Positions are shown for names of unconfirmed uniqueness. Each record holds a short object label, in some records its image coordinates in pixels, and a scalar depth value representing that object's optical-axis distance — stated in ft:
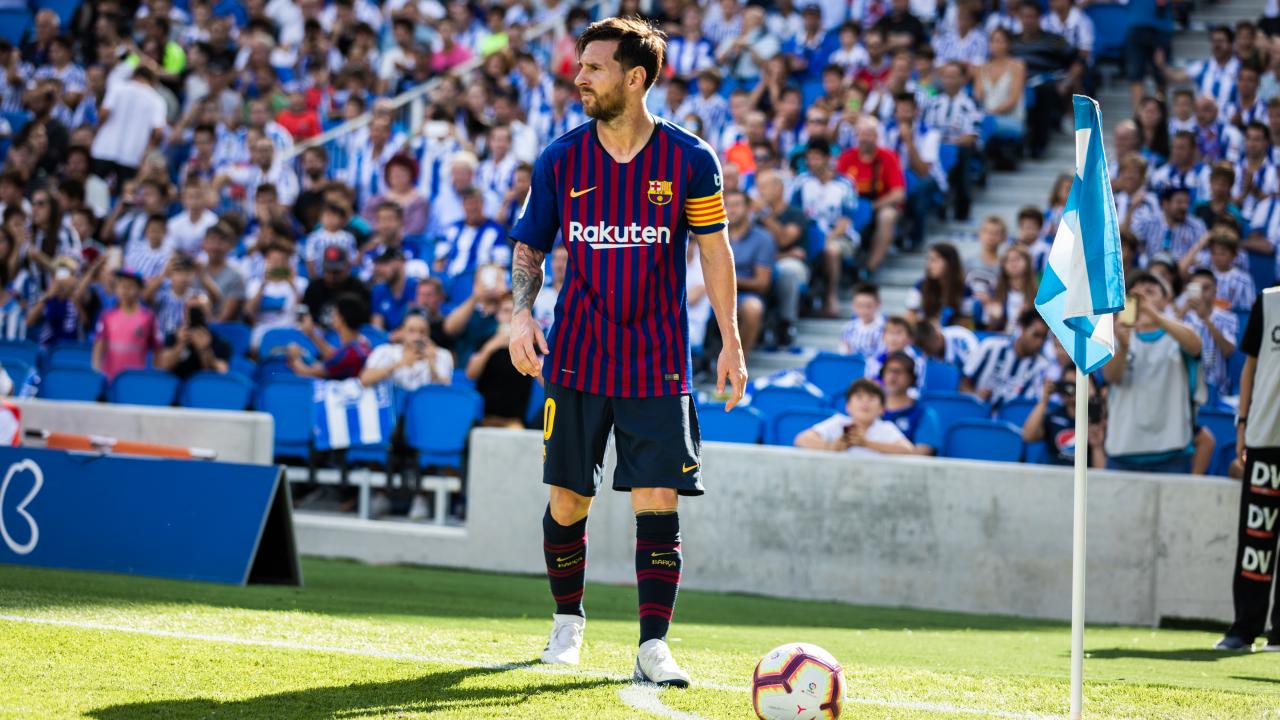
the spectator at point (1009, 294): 41.34
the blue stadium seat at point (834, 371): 40.78
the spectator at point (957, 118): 51.01
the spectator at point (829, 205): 47.78
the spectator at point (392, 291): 46.70
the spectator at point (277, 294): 47.44
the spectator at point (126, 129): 60.70
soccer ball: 15.49
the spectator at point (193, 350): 43.52
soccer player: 18.04
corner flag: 16.42
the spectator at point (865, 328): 42.29
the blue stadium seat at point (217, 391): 41.78
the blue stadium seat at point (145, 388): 42.55
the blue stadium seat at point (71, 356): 45.14
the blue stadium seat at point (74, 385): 43.21
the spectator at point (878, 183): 48.91
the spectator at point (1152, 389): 32.68
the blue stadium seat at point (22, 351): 46.03
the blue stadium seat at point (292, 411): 41.16
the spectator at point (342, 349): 41.70
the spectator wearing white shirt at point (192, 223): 52.11
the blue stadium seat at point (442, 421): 39.22
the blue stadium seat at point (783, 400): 38.50
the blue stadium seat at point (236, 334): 46.55
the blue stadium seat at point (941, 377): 39.50
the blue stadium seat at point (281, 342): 44.32
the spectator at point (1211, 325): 38.40
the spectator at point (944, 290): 42.63
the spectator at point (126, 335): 44.98
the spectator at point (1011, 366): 38.99
